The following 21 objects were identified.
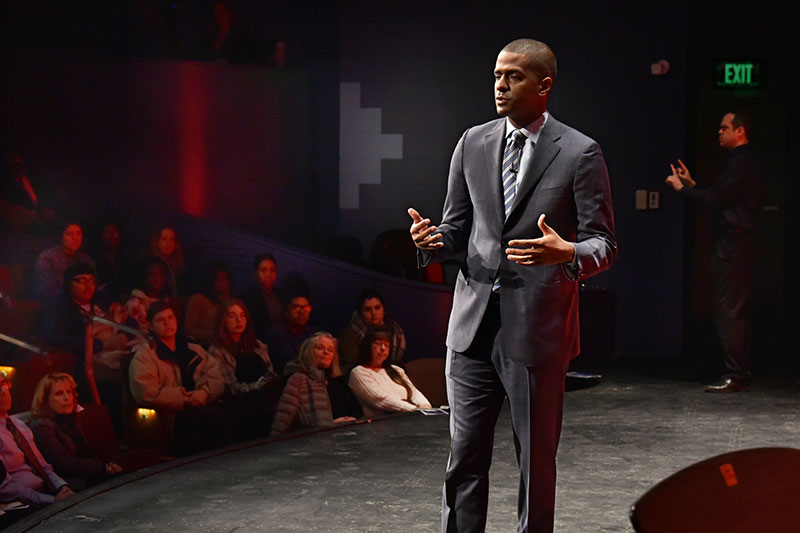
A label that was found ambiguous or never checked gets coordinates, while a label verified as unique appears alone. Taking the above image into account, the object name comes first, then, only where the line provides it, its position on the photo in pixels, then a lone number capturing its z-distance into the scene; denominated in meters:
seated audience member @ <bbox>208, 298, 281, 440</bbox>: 9.69
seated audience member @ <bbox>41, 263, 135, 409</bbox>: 9.28
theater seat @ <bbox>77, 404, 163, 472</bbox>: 8.53
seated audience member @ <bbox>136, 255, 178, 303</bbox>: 10.52
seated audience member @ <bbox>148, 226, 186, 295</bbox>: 11.05
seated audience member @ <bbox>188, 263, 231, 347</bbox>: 10.55
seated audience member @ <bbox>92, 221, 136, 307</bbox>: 10.41
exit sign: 14.20
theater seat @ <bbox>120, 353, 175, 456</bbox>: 8.98
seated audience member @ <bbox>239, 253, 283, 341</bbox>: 10.87
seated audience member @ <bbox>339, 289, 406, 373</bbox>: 10.68
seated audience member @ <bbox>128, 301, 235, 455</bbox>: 9.01
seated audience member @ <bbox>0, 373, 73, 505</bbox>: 7.59
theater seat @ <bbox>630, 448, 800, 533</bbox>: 2.44
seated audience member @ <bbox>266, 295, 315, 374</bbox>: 10.32
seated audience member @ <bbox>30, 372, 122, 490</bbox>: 8.04
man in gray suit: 4.49
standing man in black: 10.88
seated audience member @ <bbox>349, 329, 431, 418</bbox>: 10.12
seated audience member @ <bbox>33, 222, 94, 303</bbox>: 9.73
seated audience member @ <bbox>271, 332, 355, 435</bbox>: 9.55
